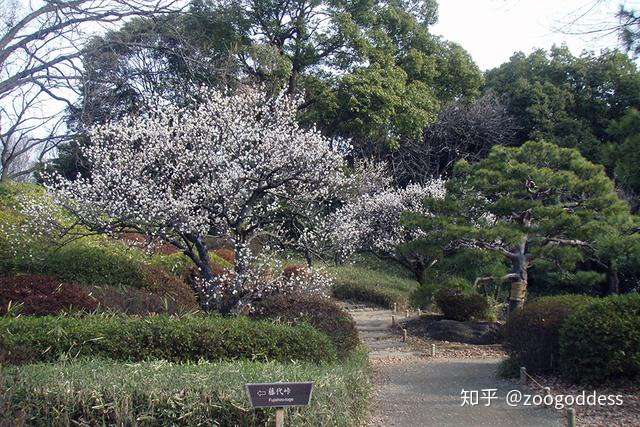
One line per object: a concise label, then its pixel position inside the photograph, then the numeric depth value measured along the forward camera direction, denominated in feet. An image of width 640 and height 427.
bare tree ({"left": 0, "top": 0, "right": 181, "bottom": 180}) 32.30
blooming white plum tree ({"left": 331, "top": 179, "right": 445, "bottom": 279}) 67.41
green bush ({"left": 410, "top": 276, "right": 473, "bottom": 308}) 41.78
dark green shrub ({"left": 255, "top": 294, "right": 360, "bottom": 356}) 28.60
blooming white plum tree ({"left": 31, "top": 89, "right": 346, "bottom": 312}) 33.45
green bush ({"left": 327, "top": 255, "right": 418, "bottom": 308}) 68.39
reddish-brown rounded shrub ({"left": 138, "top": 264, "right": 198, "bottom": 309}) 37.55
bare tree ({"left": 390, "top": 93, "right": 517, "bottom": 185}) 88.22
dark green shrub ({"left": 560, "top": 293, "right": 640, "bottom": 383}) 25.09
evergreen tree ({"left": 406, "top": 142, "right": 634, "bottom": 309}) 37.83
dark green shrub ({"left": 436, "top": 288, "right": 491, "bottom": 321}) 49.24
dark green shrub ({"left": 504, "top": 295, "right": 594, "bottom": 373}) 28.53
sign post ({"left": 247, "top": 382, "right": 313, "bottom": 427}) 15.79
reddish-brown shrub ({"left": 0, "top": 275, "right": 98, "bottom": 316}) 30.76
